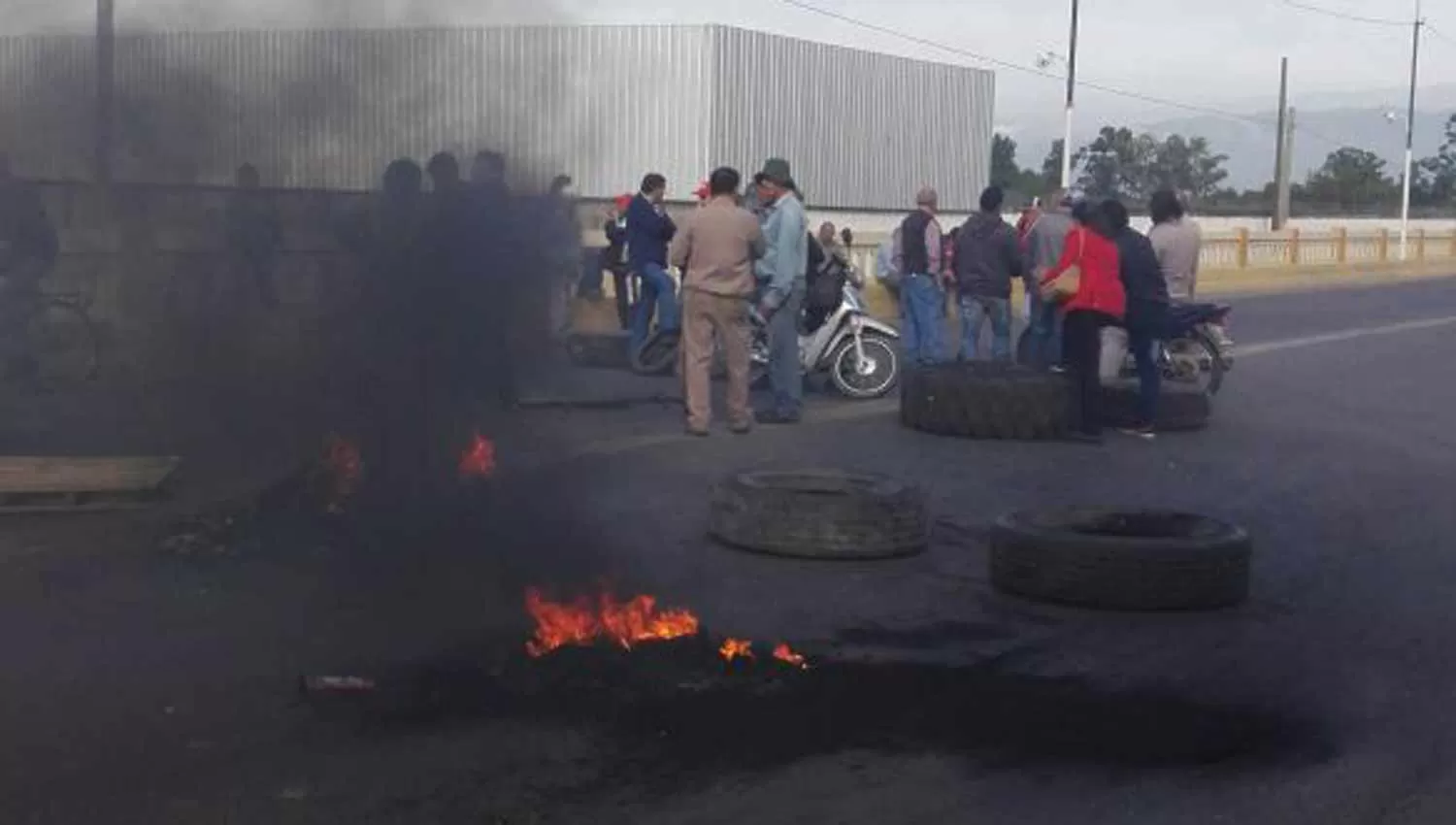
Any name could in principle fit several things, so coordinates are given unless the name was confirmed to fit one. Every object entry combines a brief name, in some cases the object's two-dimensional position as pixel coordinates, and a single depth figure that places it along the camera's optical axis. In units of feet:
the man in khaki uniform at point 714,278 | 42.45
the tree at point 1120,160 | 192.54
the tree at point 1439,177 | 288.92
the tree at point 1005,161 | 219.41
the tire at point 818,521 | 30.89
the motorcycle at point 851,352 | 52.16
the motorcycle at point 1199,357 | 56.59
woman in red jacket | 45.19
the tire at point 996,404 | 44.98
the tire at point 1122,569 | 28.22
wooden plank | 32.96
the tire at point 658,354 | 56.08
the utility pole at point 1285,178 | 184.04
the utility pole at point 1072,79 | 147.23
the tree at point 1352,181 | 260.83
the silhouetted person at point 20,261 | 38.47
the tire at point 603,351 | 56.44
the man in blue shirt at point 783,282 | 45.57
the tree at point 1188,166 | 228.84
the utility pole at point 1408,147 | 187.62
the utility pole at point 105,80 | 33.50
